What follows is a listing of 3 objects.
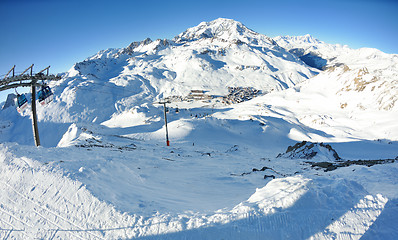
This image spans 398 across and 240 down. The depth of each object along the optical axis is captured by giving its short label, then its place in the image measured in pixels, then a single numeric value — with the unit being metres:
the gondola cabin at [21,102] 14.80
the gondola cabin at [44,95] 15.79
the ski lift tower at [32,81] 14.27
